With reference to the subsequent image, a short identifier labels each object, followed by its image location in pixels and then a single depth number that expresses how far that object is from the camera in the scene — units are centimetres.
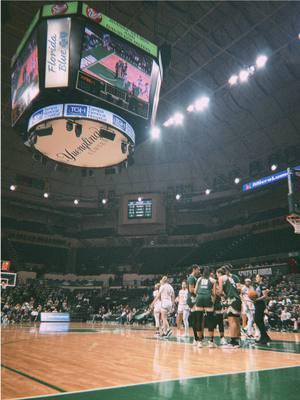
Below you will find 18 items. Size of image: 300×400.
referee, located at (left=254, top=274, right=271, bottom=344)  913
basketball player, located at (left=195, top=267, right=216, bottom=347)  857
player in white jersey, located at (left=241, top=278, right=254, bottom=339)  1062
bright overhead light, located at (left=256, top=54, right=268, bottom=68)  1711
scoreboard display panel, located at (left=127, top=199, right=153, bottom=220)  3619
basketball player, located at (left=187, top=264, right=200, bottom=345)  924
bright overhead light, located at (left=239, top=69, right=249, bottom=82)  1856
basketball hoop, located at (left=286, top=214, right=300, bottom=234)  1110
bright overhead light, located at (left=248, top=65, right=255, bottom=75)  1840
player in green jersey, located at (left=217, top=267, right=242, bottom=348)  823
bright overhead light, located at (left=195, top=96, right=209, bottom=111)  2048
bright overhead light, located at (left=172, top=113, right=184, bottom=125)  2240
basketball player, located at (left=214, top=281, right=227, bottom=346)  904
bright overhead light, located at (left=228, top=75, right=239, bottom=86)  1919
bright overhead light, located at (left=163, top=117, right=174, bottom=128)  2303
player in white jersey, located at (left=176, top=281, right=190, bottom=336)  1358
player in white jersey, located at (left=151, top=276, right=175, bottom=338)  1107
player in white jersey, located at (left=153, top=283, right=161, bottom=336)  1148
